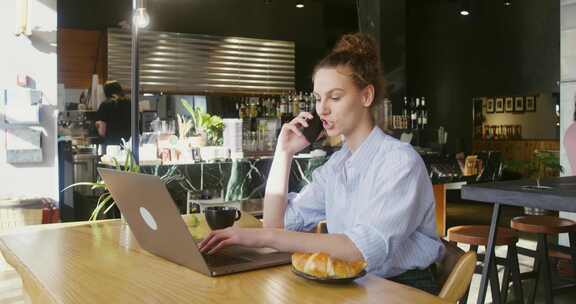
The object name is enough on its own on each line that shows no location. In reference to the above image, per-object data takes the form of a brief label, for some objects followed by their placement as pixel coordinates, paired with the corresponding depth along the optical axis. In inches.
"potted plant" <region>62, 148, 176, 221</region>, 88.0
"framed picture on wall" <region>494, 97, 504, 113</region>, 438.6
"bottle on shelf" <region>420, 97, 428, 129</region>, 355.6
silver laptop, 46.2
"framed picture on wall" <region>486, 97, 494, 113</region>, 442.0
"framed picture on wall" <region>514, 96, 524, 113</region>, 433.4
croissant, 43.5
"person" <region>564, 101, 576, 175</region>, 153.8
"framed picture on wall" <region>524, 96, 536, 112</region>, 428.8
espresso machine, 201.5
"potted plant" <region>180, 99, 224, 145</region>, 186.1
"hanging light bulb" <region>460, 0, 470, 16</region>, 349.1
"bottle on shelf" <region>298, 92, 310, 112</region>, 294.2
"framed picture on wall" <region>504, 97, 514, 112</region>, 437.7
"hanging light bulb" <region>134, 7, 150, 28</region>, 97.0
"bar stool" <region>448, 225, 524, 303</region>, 126.0
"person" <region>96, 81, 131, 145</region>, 285.7
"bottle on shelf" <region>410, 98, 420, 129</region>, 352.5
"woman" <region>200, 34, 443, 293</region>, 53.7
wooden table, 41.3
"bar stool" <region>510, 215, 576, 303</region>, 133.0
